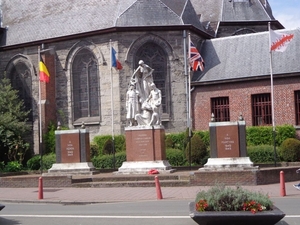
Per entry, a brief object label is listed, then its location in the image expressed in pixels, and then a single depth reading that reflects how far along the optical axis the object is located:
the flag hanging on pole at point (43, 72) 31.30
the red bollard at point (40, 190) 17.98
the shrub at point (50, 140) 34.91
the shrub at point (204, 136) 31.76
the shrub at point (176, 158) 29.61
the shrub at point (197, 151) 29.83
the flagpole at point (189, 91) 32.54
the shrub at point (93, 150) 33.47
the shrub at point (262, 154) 29.03
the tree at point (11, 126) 33.78
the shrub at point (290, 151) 28.92
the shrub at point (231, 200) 9.45
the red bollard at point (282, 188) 16.47
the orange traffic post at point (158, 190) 16.58
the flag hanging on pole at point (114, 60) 30.95
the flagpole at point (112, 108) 33.41
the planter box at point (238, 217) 9.16
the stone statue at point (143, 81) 24.25
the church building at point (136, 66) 33.44
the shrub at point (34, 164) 33.34
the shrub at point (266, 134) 31.14
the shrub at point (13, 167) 31.58
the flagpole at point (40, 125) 34.05
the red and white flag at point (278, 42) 26.66
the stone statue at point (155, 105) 23.69
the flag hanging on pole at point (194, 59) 30.61
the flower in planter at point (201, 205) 9.55
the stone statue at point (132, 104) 23.97
